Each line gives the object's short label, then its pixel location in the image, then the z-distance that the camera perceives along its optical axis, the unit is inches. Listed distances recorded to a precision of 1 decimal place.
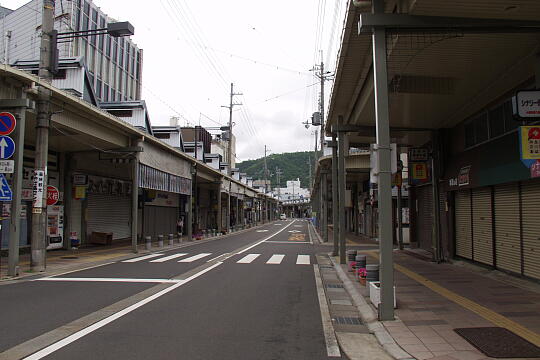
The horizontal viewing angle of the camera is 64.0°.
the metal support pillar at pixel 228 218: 1838.6
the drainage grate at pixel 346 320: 302.8
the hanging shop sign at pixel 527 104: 299.1
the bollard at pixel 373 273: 386.3
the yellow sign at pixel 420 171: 693.9
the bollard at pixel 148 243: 925.6
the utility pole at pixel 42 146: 554.3
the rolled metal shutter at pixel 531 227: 405.1
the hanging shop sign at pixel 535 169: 329.0
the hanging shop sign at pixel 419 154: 684.0
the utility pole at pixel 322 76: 1499.3
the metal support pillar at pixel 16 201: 508.1
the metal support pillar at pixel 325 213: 1238.6
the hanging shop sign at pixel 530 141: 289.6
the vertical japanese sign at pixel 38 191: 552.4
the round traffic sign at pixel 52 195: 601.3
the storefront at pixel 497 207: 419.5
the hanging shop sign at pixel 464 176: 555.2
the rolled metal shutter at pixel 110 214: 1035.9
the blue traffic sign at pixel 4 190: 498.3
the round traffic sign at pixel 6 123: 497.7
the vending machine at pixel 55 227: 869.8
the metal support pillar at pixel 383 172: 293.7
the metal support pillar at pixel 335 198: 741.3
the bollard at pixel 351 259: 555.5
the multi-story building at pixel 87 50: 1089.0
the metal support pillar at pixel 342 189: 639.1
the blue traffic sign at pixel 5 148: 498.0
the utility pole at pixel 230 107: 1946.6
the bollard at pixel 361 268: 442.9
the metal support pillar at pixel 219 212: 1697.8
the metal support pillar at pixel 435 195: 646.5
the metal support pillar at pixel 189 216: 1262.3
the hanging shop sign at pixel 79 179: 917.8
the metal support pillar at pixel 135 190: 860.0
